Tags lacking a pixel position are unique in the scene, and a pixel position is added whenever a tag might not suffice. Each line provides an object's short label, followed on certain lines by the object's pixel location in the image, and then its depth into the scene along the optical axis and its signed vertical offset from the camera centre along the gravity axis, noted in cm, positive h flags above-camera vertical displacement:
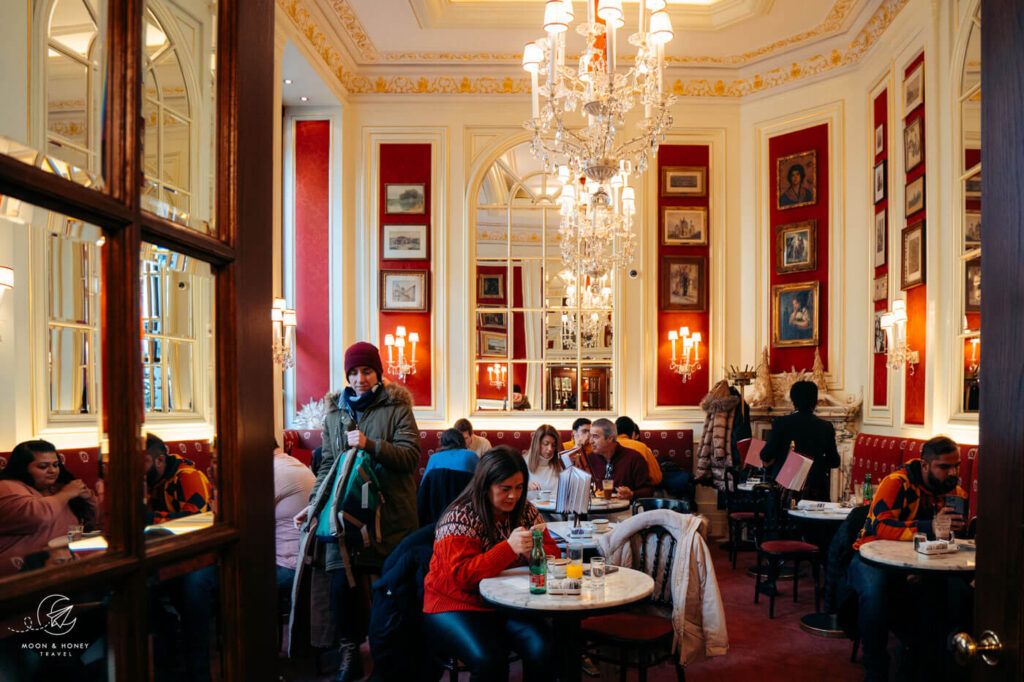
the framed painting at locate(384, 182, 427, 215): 977 +165
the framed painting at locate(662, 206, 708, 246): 976 +134
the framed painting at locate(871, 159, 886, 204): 805 +156
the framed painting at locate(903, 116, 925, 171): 709 +170
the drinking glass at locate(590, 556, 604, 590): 343 -100
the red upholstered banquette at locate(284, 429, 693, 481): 932 -121
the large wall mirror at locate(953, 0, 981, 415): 599 +105
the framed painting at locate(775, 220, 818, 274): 908 +101
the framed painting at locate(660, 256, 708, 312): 977 +72
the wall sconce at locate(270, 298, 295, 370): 737 +3
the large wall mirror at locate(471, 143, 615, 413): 987 +31
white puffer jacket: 354 -116
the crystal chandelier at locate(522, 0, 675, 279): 505 +163
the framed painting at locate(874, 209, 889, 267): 800 +99
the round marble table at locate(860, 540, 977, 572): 365 -104
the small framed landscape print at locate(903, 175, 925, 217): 705 +124
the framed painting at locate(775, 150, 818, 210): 910 +178
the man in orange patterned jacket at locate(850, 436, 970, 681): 406 -122
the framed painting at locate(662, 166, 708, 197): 977 +188
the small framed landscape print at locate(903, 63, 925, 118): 701 +218
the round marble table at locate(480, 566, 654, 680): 306 -102
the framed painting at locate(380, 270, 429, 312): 973 +64
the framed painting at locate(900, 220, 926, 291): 700 +70
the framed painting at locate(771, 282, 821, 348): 902 +25
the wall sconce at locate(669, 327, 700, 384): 970 -23
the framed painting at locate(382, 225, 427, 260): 975 +113
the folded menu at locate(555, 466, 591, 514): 483 -94
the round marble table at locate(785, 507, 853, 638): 548 -141
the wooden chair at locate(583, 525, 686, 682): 362 -134
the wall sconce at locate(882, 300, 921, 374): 717 -1
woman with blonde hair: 668 -102
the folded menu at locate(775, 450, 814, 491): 539 -91
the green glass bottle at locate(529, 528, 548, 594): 322 -93
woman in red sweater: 328 -99
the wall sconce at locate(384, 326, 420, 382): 959 -20
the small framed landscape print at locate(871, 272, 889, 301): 794 +47
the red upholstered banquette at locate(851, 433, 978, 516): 695 -106
